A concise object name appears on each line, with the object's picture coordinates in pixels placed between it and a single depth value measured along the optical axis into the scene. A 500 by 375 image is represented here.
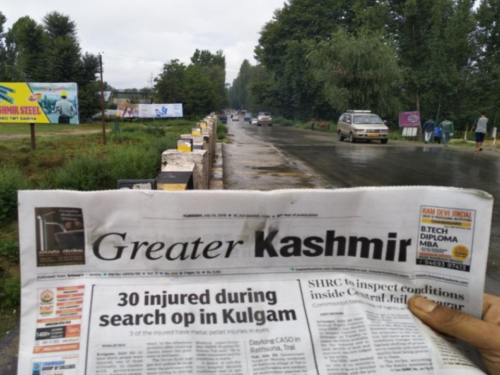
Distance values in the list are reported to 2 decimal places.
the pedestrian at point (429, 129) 25.86
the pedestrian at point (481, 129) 17.83
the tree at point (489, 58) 31.09
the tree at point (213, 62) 97.32
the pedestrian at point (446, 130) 22.34
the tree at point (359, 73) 33.59
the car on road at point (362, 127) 23.33
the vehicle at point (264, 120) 58.25
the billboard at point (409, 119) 30.41
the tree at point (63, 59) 43.03
